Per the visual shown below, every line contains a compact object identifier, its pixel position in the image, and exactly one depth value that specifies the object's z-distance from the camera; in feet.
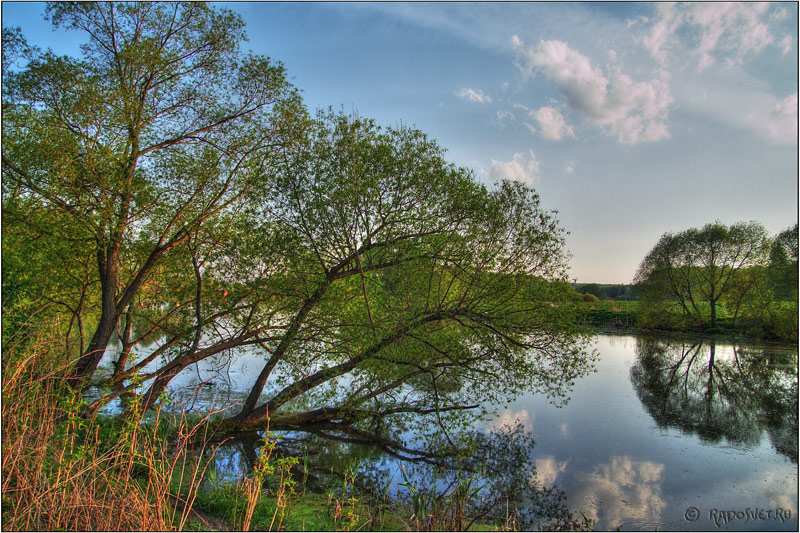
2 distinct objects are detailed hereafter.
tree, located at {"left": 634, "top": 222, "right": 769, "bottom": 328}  120.98
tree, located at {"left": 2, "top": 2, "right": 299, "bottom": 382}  33.32
